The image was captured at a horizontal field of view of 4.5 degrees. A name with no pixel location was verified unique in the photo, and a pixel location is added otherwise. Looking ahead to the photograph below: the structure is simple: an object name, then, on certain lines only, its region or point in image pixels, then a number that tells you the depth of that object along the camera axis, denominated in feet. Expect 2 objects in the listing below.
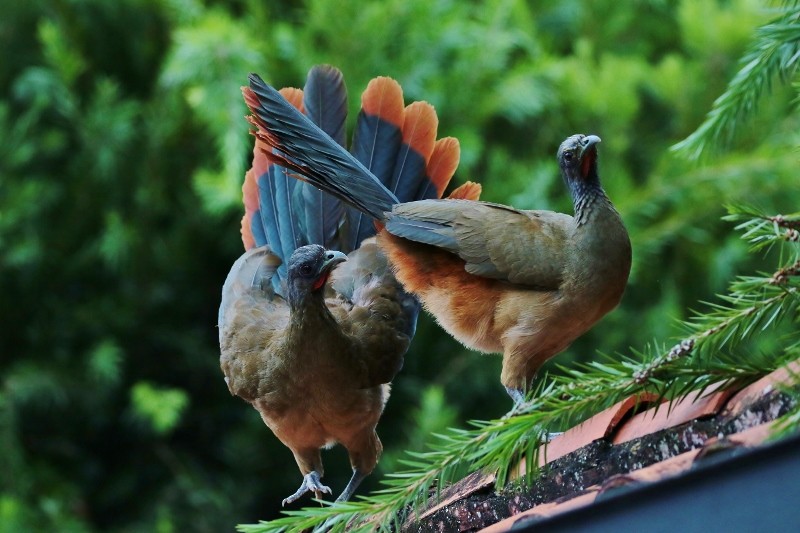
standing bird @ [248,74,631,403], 34.74
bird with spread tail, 35.43
